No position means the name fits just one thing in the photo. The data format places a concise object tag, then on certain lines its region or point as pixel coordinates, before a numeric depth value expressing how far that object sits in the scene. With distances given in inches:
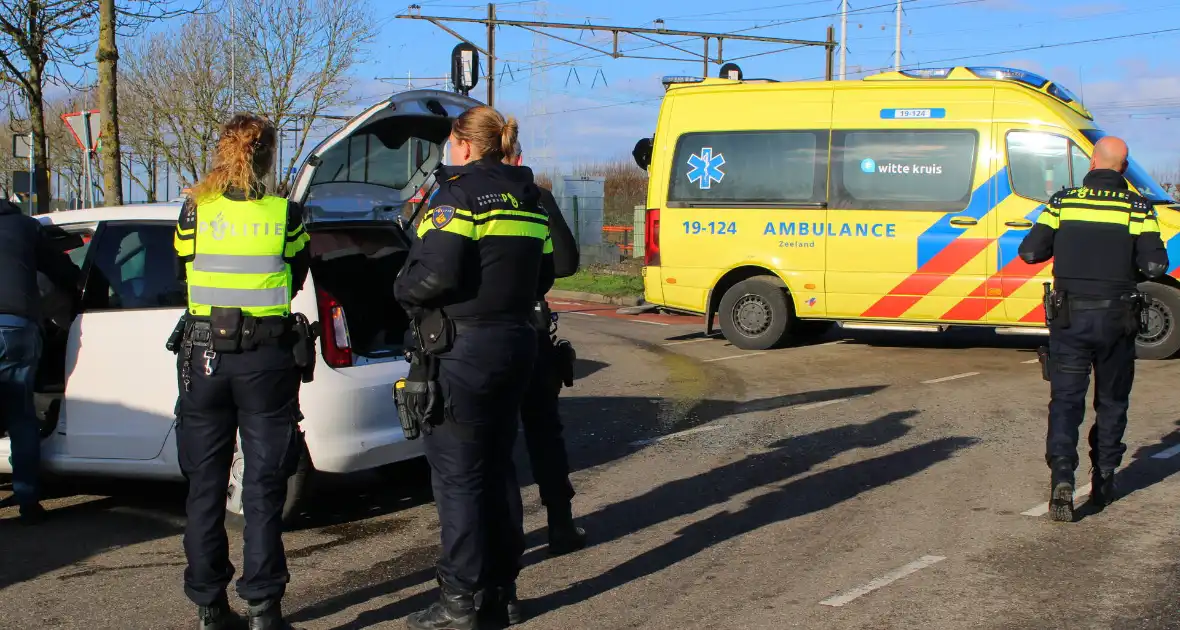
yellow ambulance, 456.8
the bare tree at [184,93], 1551.4
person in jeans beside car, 224.5
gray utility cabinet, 1010.7
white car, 219.1
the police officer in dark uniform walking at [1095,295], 229.6
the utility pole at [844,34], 1265.9
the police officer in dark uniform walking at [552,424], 199.8
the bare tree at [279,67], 1510.8
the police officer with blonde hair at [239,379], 163.9
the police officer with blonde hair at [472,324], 158.7
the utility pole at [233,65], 1477.6
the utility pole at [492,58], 1152.2
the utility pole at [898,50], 1546.1
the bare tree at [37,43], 644.7
